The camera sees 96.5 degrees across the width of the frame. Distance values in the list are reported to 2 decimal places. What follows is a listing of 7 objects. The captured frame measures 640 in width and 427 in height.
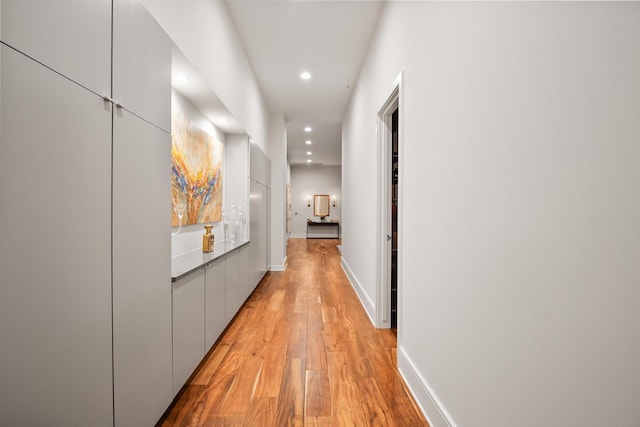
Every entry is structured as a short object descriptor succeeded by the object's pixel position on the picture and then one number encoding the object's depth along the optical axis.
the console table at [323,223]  12.08
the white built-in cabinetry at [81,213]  0.79
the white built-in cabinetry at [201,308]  1.75
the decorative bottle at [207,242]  2.58
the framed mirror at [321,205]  12.36
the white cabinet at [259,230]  3.93
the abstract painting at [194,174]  2.28
